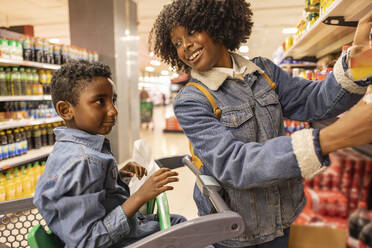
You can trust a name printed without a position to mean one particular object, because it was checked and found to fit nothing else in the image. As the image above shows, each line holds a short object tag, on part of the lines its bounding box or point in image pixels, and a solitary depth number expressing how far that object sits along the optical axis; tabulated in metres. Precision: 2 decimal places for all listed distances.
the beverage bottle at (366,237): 1.62
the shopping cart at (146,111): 10.77
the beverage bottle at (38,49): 3.74
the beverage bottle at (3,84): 3.24
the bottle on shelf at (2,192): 3.22
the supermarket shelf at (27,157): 3.24
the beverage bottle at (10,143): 3.40
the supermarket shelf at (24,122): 3.24
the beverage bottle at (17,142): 3.51
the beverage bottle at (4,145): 3.30
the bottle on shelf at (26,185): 3.54
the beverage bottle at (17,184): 3.45
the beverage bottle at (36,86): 3.77
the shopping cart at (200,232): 0.74
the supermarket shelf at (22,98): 3.20
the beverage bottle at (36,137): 3.93
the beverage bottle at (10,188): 3.34
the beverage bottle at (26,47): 3.52
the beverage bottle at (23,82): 3.57
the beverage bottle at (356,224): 1.79
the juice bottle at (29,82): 3.67
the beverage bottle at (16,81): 3.43
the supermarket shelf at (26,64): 3.16
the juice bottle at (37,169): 3.77
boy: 0.97
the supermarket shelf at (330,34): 1.18
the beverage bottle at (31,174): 3.65
